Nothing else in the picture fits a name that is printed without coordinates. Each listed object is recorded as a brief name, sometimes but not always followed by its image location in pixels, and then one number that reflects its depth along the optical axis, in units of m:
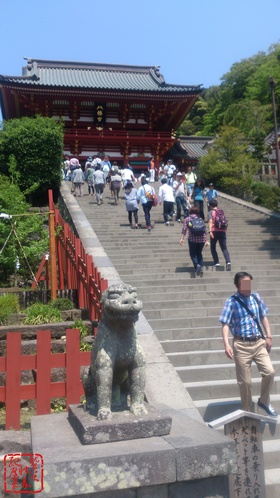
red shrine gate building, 25.86
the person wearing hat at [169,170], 22.07
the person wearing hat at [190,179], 17.82
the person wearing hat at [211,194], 14.88
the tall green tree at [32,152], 16.11
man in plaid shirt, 5.02
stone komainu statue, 3.47
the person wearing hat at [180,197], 14.98
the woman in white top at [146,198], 13.41
